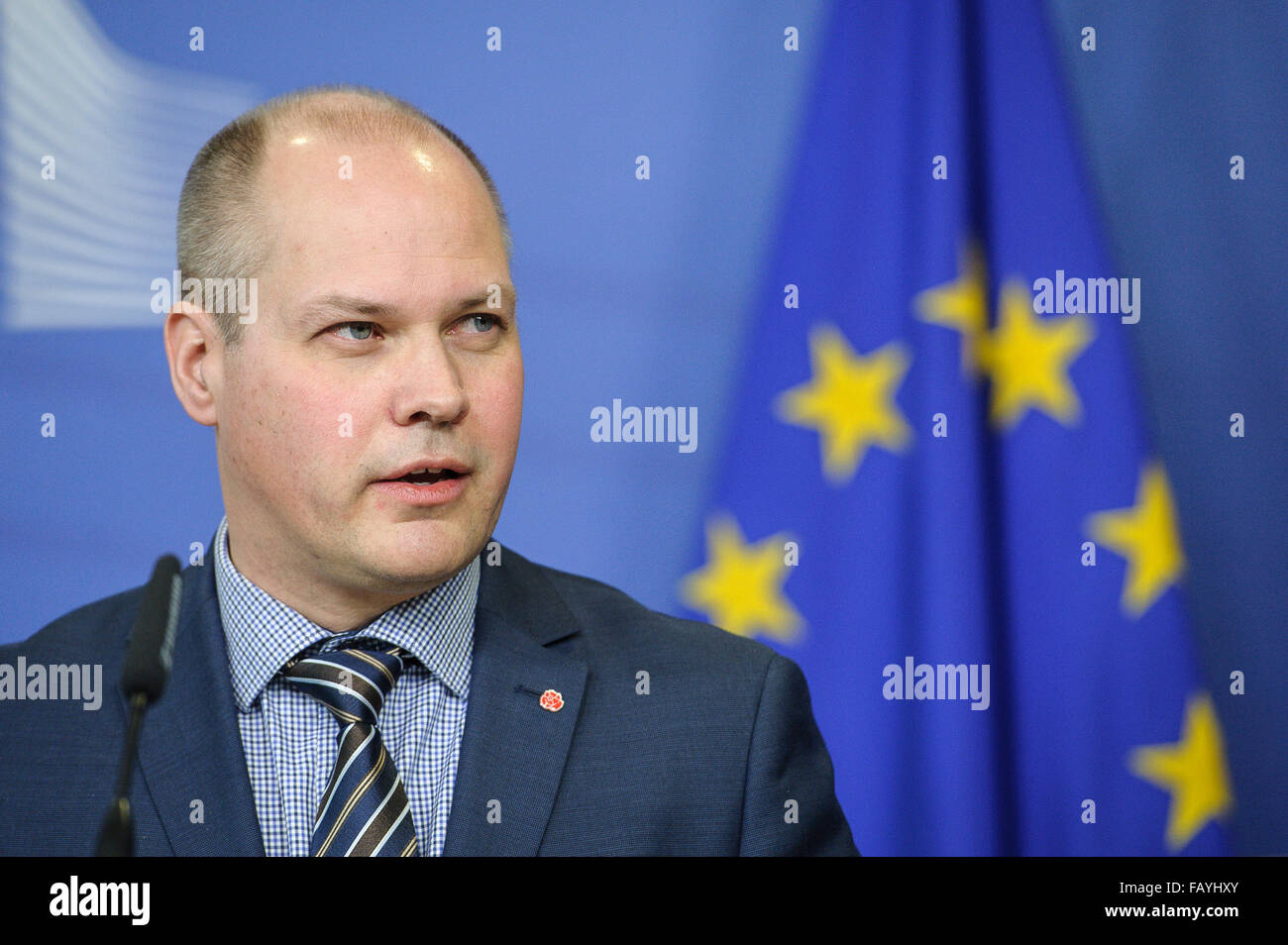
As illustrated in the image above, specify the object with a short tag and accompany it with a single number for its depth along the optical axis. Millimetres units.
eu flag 3213
